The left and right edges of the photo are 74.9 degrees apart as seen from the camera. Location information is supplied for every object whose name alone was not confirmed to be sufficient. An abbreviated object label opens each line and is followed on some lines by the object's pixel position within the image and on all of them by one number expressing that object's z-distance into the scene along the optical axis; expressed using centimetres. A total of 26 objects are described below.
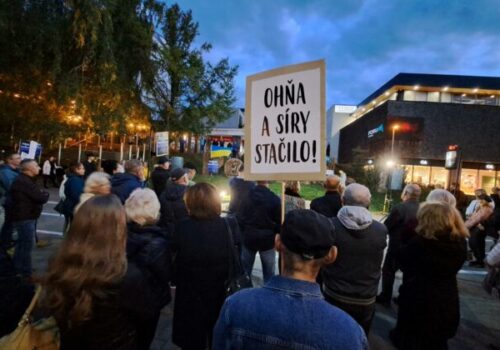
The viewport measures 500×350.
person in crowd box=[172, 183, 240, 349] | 287
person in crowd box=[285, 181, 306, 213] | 485
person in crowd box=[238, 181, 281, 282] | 443
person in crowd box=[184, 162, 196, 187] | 587
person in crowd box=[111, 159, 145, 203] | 514
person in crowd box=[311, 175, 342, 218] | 461
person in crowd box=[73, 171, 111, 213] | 402
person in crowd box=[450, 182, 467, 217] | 1135
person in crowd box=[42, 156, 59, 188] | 1739
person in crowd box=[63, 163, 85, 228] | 625
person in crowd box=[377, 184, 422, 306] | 471
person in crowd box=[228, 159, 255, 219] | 473
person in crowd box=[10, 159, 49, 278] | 510
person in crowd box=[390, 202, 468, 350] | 309
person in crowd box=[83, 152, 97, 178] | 1196
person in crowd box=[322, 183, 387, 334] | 296
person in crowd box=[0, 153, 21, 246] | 524
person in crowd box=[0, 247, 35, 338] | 197
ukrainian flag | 2878
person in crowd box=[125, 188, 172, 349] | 244
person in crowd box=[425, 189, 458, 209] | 372
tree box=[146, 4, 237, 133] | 2461
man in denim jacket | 124
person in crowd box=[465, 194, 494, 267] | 745
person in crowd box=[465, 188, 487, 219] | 779
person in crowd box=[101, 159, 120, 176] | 666
